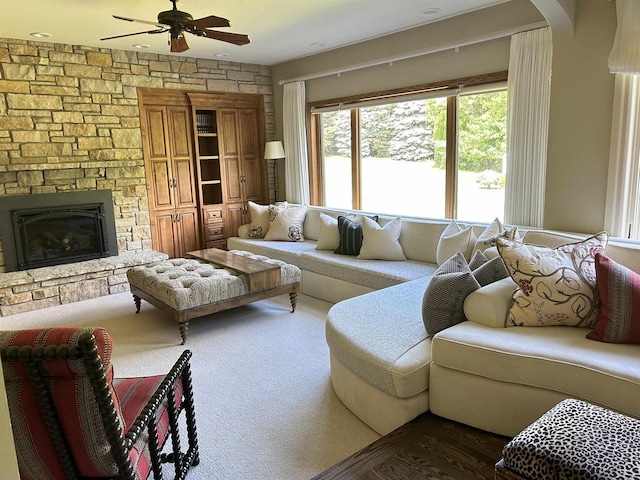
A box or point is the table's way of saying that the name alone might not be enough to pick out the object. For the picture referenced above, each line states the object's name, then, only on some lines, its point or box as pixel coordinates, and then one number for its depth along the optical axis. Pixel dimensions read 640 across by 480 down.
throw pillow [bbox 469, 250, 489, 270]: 2.84
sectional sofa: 1.92
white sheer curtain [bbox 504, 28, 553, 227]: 3.70
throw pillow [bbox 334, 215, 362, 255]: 4.64
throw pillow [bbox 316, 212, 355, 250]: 4.92
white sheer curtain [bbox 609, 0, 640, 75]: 2.70
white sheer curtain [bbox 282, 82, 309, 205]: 6.14
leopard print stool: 1.39
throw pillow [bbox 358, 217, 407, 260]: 4.40
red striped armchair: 1.25
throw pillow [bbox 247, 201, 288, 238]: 5.87
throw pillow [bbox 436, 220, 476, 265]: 3.75
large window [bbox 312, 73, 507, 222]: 4.32
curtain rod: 3.78
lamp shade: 6.29
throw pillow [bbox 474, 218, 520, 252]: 3.52
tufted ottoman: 3.62
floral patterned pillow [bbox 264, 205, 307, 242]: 5.59
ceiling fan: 3.30
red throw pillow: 2.04
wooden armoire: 5.65
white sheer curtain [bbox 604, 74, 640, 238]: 2.90
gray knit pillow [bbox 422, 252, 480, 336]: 2.44
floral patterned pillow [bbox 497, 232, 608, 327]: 2.23
